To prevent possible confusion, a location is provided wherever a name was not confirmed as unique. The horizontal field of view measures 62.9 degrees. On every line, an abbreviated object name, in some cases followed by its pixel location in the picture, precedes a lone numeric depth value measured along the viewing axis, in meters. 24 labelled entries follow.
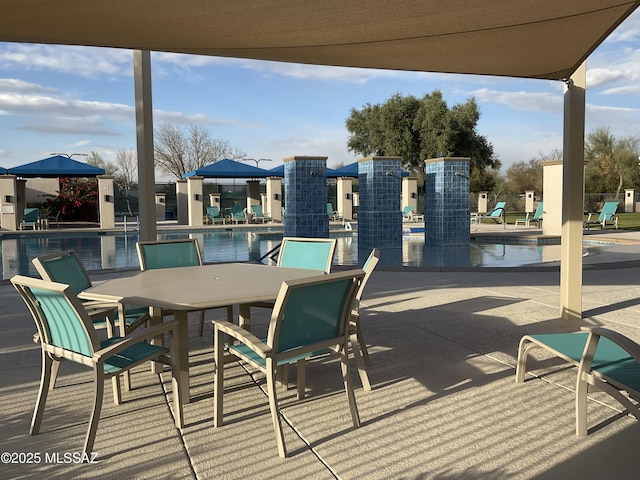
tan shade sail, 3.12
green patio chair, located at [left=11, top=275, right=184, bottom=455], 2.48
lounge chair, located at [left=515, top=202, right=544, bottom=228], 16.95
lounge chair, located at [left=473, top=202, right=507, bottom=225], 17.65
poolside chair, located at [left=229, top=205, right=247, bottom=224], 22.36
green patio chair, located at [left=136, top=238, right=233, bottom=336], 4.46
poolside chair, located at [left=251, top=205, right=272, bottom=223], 22.33
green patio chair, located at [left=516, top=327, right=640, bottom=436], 2.37
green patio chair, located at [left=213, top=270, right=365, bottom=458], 2.51
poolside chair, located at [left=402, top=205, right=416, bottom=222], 21.84
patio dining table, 2.84
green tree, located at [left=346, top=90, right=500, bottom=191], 28.31
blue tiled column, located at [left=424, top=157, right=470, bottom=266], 13.84
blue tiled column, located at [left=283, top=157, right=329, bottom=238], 13.03
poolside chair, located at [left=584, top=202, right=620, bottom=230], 17.20
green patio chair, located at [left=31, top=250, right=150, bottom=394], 3.34
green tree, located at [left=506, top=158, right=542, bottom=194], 37.62
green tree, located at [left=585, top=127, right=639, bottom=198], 34.69
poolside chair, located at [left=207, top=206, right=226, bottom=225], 22.55
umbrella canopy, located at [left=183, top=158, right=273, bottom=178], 19.50
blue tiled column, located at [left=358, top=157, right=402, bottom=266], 13.44
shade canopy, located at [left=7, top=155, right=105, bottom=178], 18.11
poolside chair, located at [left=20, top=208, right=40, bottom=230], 19.12
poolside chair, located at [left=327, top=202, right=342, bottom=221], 23.11
